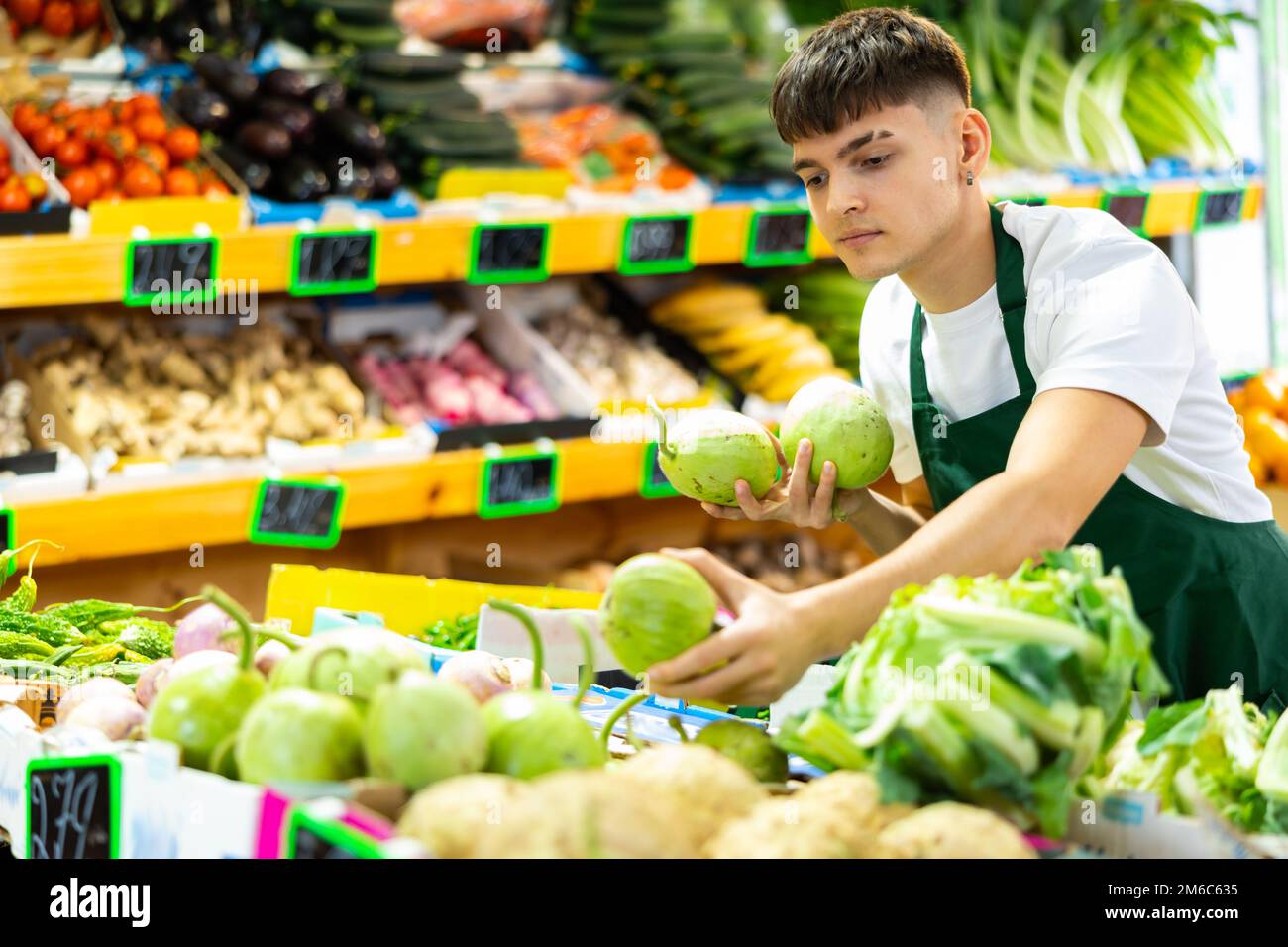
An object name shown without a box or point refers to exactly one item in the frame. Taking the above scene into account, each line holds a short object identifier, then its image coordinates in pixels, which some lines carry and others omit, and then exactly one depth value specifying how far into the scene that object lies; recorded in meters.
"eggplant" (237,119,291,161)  3.84
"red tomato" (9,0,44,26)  3.83
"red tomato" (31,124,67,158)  3.60
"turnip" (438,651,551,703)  1.80
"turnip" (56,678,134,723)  1.86
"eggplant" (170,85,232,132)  3.91
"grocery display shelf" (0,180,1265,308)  3.13
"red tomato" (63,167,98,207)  3.50
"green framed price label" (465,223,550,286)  3.67
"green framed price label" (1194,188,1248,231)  4.92
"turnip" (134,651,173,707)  1.84
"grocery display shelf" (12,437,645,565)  3.17
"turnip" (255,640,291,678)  1.83
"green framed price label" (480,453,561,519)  3.66
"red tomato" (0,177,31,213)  3.27
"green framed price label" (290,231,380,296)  3.43
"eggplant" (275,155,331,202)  3.74
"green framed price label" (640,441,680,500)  3.88
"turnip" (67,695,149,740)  1.68
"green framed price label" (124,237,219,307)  3.20
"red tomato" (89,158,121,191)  3.54
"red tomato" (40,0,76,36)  3.87
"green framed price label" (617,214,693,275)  3.90
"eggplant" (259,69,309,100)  4.05
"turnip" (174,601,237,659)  2.02
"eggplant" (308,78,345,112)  4.06
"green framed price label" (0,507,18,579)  2.86
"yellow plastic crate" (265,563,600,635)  2.69
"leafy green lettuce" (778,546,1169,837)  1.33
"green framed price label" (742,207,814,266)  4.15
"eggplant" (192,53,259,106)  3.99
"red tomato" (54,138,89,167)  3.59
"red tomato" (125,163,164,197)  3.55
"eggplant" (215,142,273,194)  3.77
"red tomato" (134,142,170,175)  3.61
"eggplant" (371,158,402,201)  3.92
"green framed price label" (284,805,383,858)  1.15
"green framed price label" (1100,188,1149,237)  4.66
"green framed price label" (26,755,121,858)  1.48
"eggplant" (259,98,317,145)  3.92
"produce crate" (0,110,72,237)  3.17
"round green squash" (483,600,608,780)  1.35
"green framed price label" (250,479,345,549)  3.40
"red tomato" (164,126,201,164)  3.75
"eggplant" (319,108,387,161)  3.95
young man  1.90
